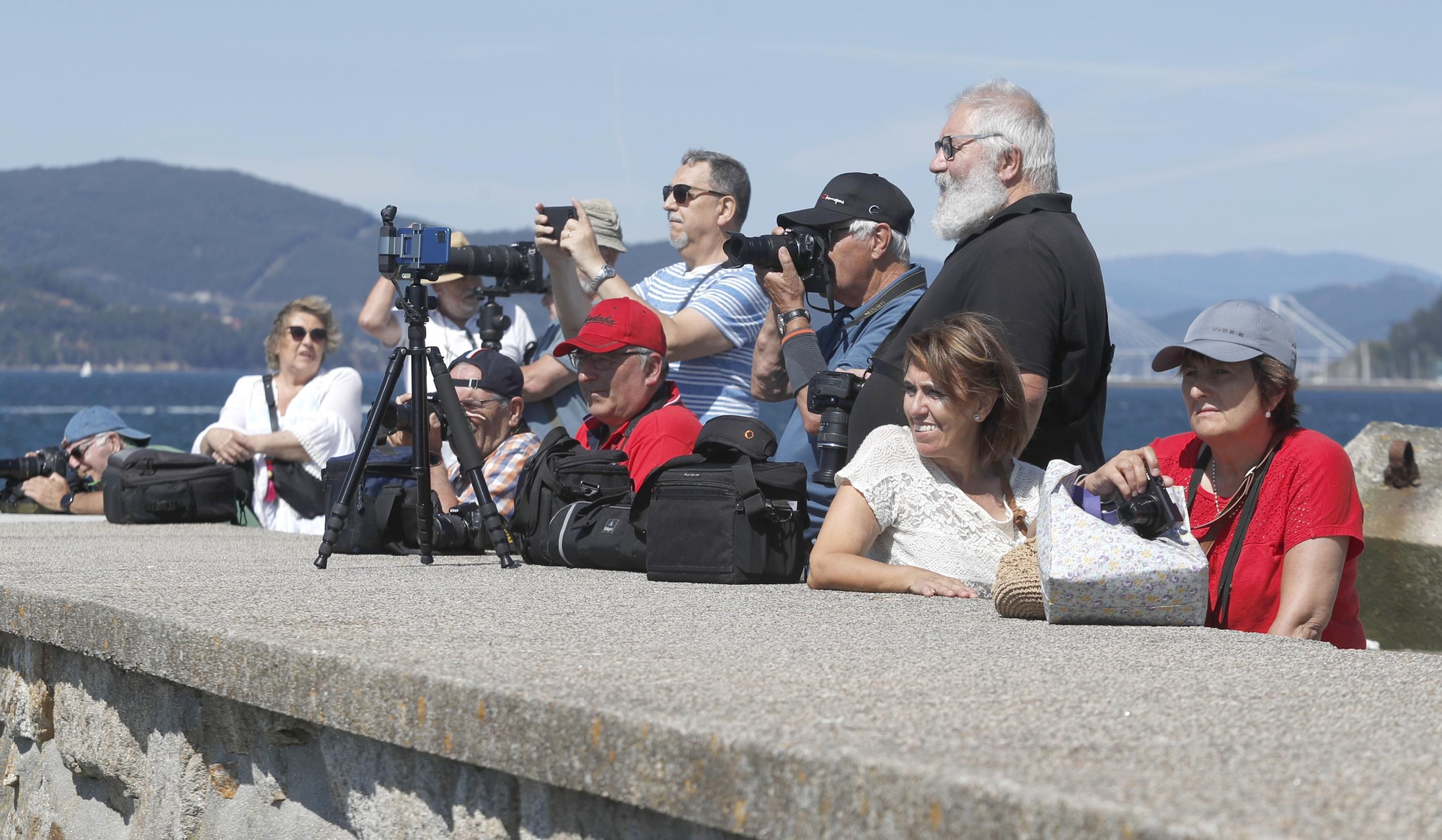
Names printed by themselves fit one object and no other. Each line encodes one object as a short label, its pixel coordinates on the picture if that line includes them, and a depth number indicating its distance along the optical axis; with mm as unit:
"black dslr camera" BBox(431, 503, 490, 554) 10055
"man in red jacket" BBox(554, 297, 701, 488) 9352
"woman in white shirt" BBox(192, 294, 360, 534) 12562
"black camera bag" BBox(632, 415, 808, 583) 8180
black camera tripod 9125
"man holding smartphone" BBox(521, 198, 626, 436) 11336
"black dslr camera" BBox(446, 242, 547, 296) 11133
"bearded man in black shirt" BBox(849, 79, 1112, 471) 7820
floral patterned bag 6328
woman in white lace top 7500
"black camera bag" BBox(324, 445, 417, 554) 10094
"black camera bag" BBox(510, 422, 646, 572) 8992
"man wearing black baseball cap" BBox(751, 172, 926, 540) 9047
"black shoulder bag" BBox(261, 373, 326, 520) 12711
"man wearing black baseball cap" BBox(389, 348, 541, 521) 10680
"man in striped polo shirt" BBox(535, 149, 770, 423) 10344
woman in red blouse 6461
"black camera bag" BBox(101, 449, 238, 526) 12852
